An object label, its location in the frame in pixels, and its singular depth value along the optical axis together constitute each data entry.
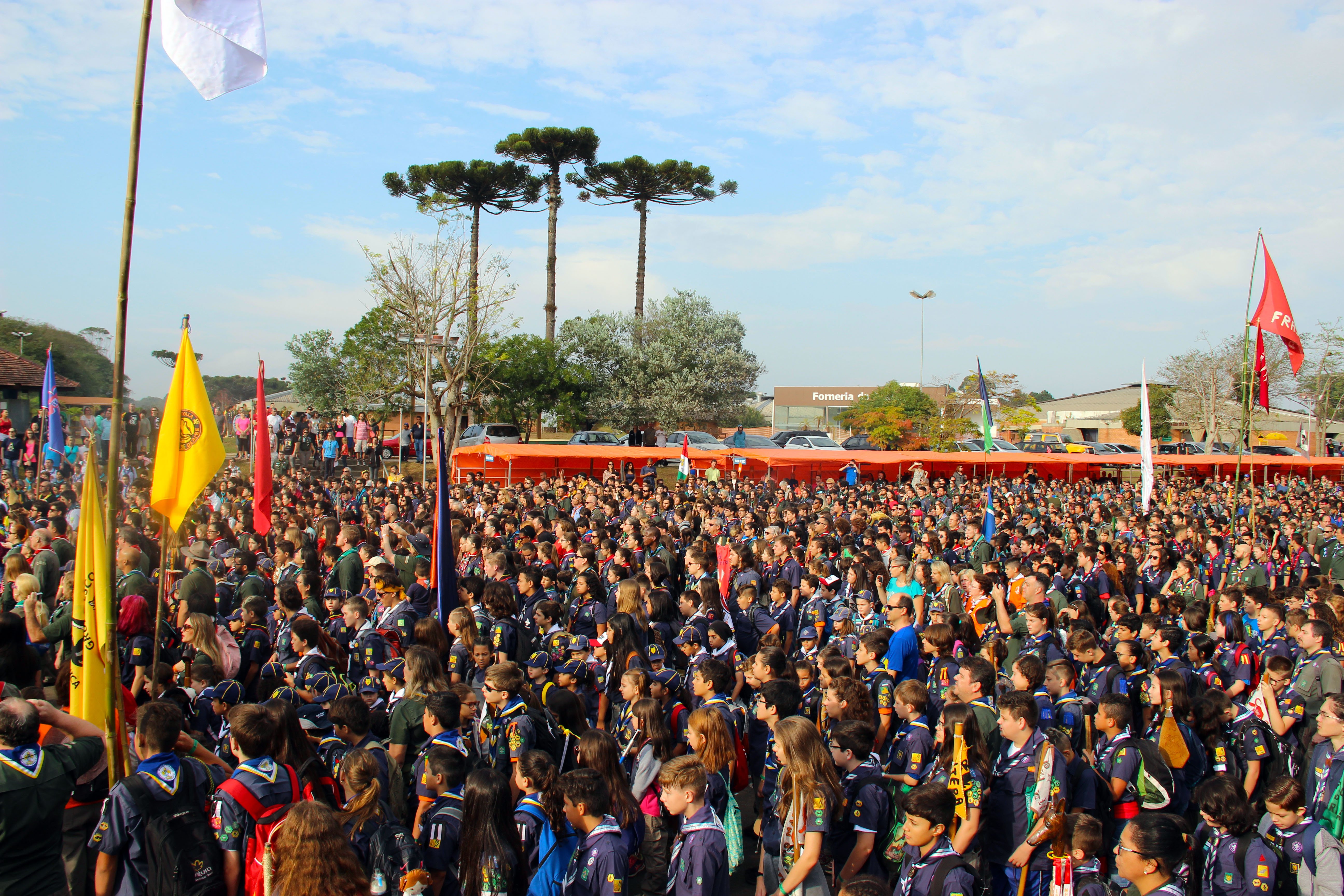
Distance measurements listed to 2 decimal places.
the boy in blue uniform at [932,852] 3.40
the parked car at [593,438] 30.17
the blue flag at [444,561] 6.73
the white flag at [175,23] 4.38
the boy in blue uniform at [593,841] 3.40
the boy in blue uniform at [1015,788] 4.02
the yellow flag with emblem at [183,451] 4.98
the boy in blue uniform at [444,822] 3.56
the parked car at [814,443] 29.92
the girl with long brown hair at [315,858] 2.94
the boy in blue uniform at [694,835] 3.52
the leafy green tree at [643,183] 43.34
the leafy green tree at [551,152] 41.88
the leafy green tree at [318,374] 38.88
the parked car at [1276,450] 40.50
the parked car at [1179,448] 41.64
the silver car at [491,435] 28.52
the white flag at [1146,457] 12.34
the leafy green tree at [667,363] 39.78
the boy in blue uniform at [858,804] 3.94
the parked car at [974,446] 34.41
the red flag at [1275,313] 13.12
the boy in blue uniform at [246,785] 3.49
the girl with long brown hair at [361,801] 3.44
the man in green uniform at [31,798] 3.42
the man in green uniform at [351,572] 8.36
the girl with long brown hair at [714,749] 4.24
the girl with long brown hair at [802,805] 3.59
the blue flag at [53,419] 16.27
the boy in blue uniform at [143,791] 3.42
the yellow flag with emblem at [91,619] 4.49
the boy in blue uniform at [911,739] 4.32
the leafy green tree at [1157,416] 59.91
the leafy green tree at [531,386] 36.03
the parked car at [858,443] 36.28
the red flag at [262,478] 7.46
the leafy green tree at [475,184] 40.88
